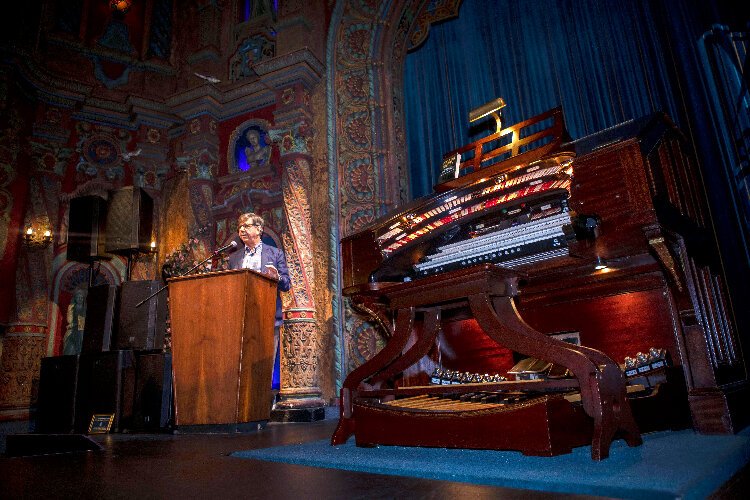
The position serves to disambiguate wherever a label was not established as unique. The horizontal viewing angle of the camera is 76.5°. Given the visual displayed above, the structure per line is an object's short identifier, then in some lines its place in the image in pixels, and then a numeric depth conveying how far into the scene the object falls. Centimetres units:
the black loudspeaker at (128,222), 503
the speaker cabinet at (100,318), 418
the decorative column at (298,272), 435
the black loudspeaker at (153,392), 353
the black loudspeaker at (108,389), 363
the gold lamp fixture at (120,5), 667
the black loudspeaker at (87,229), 509
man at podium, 358
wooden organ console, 134
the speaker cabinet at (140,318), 407
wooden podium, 275
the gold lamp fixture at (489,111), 319
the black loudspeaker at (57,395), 378
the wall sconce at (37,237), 553
